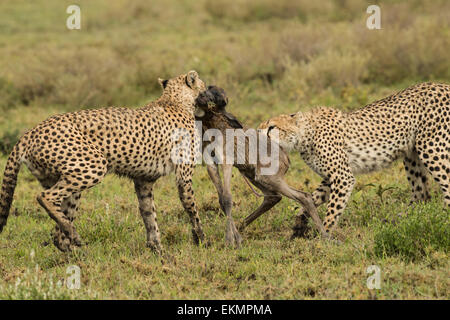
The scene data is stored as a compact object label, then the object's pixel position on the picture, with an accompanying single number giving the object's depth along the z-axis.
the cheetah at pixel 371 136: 11.70
